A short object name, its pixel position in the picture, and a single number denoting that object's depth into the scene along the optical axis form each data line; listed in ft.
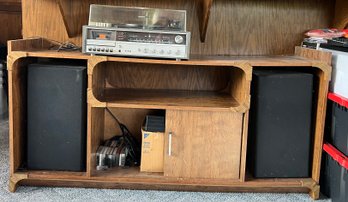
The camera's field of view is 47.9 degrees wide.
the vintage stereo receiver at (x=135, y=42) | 4.79
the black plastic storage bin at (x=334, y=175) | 4.58
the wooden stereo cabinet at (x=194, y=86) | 4.91
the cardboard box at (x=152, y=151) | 5.20
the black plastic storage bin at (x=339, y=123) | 4.63
